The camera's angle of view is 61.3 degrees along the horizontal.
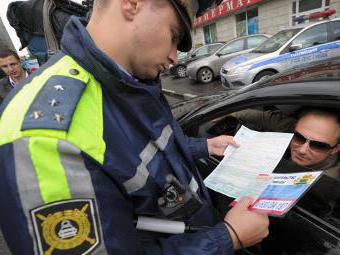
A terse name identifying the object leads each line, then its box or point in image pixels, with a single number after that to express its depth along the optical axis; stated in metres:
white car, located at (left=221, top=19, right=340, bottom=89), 5.84
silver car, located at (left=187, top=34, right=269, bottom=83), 9.02
